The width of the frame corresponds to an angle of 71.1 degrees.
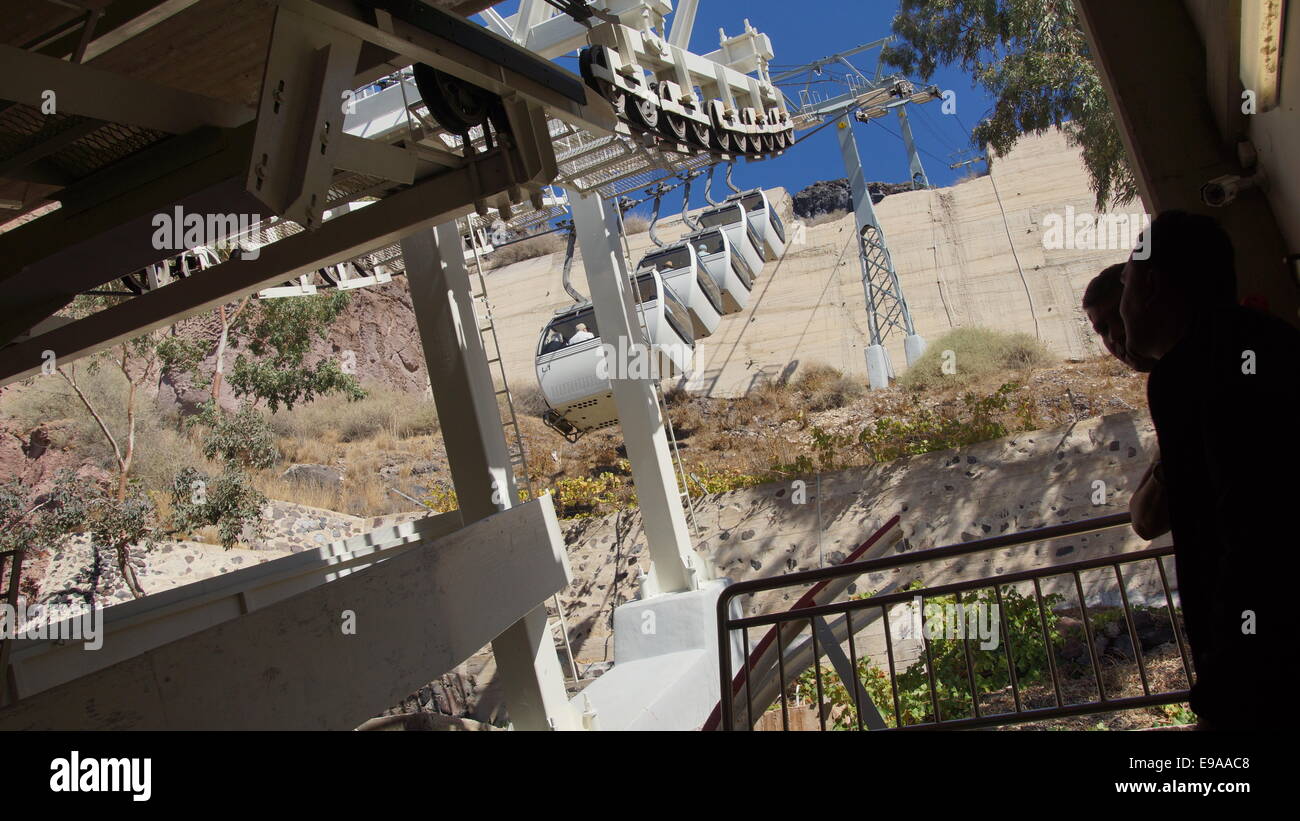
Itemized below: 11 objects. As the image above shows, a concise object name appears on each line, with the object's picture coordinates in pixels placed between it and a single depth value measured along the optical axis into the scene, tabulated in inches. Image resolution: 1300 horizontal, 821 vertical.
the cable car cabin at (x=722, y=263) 732.0
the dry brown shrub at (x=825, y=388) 975.0
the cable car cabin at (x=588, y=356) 585.6
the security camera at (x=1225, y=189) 138.1
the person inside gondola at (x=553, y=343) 611.2
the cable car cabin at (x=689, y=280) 677.9
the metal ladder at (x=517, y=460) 356.8
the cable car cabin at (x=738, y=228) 767.1
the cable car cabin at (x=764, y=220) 808.9
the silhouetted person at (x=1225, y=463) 51.8
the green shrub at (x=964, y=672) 386.9
